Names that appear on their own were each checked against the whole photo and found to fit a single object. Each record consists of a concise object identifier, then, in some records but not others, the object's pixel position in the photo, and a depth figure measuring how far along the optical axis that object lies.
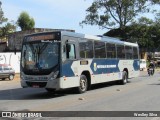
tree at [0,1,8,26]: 67.12
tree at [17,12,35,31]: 88.81
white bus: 16.28
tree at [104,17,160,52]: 70.88
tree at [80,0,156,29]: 69.00
